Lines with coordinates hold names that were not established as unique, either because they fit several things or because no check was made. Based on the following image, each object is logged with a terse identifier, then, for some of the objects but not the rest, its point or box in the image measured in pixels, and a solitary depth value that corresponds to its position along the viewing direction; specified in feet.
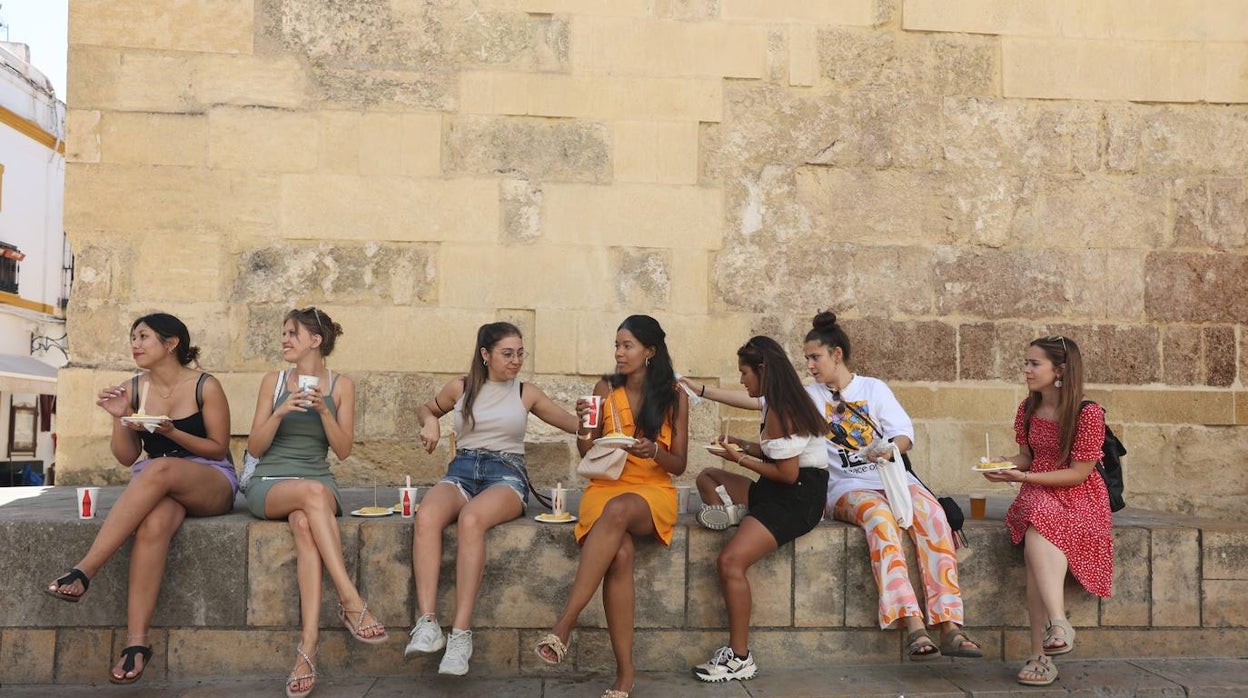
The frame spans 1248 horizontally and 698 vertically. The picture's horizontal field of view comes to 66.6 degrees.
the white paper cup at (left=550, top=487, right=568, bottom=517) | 13.94
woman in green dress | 12.26
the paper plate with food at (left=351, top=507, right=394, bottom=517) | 13.78
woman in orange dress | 12.03
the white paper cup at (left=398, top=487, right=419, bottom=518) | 13.96
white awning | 49.78
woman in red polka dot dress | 12.90
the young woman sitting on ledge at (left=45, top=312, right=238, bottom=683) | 12.20
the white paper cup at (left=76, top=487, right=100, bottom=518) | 12.93
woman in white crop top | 12.69
